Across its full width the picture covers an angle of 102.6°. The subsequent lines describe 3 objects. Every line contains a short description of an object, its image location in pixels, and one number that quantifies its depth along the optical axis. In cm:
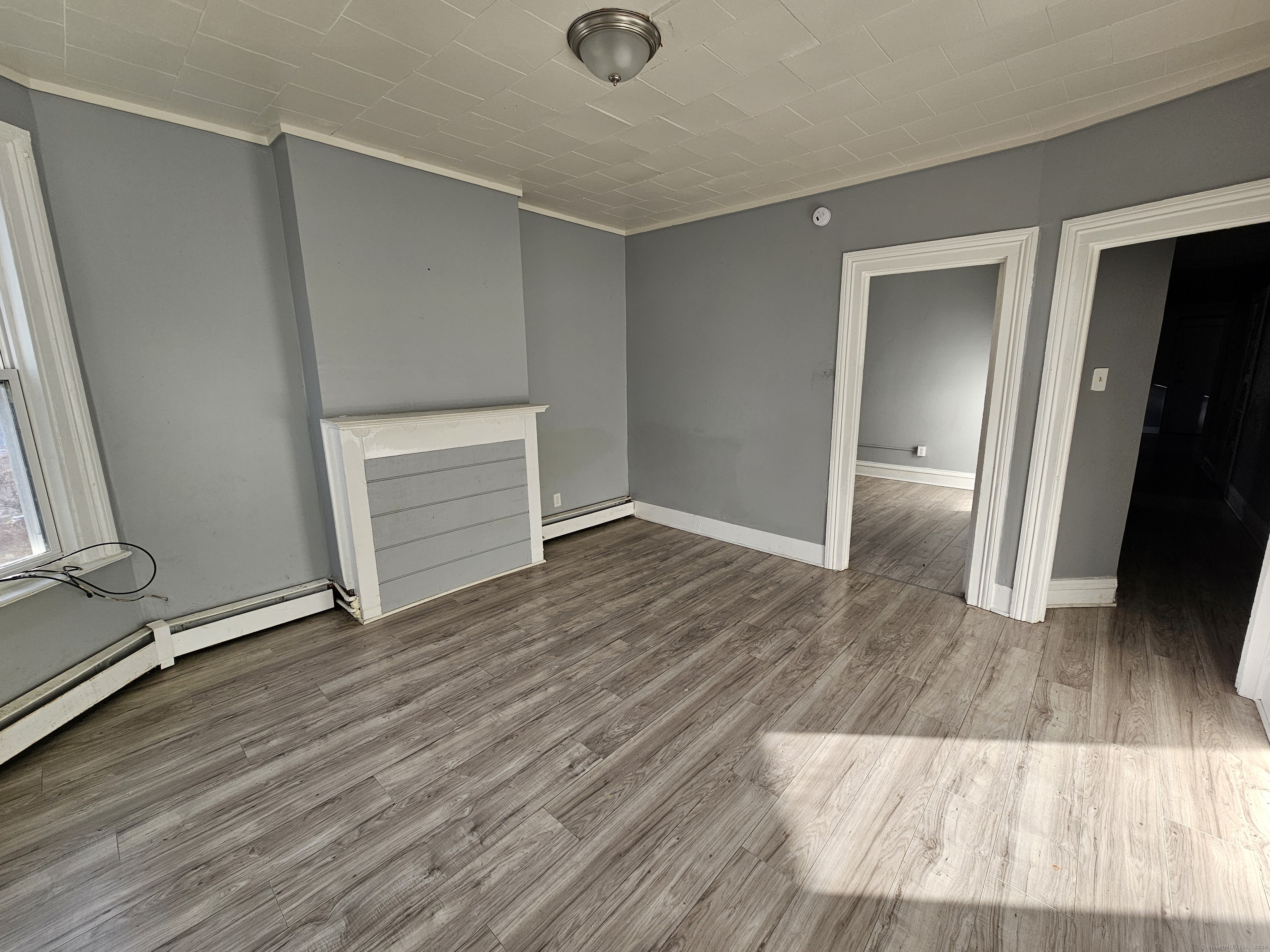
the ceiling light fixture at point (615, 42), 169
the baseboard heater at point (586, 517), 424
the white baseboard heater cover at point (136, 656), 196
